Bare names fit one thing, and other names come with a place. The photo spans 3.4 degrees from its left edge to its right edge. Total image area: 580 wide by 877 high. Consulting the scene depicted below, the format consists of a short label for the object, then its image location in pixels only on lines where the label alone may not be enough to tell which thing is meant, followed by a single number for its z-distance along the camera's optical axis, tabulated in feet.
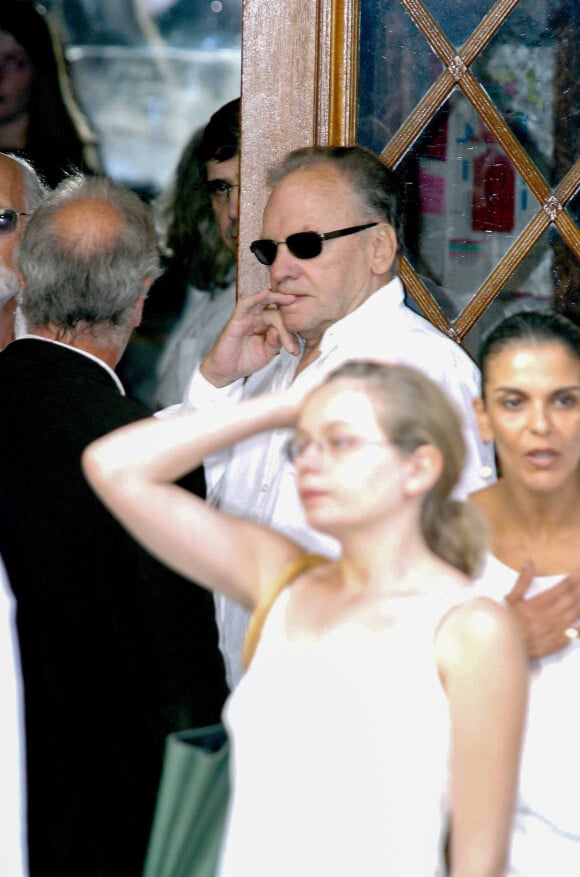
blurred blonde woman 40.42
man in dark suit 42.29
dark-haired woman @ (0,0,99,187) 47.08
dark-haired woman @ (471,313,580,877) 41.07
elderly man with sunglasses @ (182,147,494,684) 43.31
